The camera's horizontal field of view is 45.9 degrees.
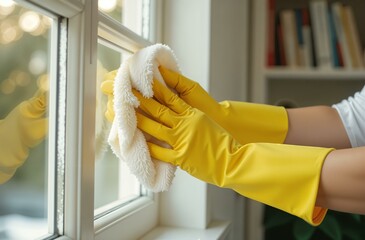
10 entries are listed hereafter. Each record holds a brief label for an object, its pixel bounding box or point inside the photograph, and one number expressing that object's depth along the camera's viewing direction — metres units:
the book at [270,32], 1.64
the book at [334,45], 1.61
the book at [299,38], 1.64
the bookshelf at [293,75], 1.60
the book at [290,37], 1.64
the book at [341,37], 1.60
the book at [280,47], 1.66
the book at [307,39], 1.63
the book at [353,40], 1.61
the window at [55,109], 0.58
